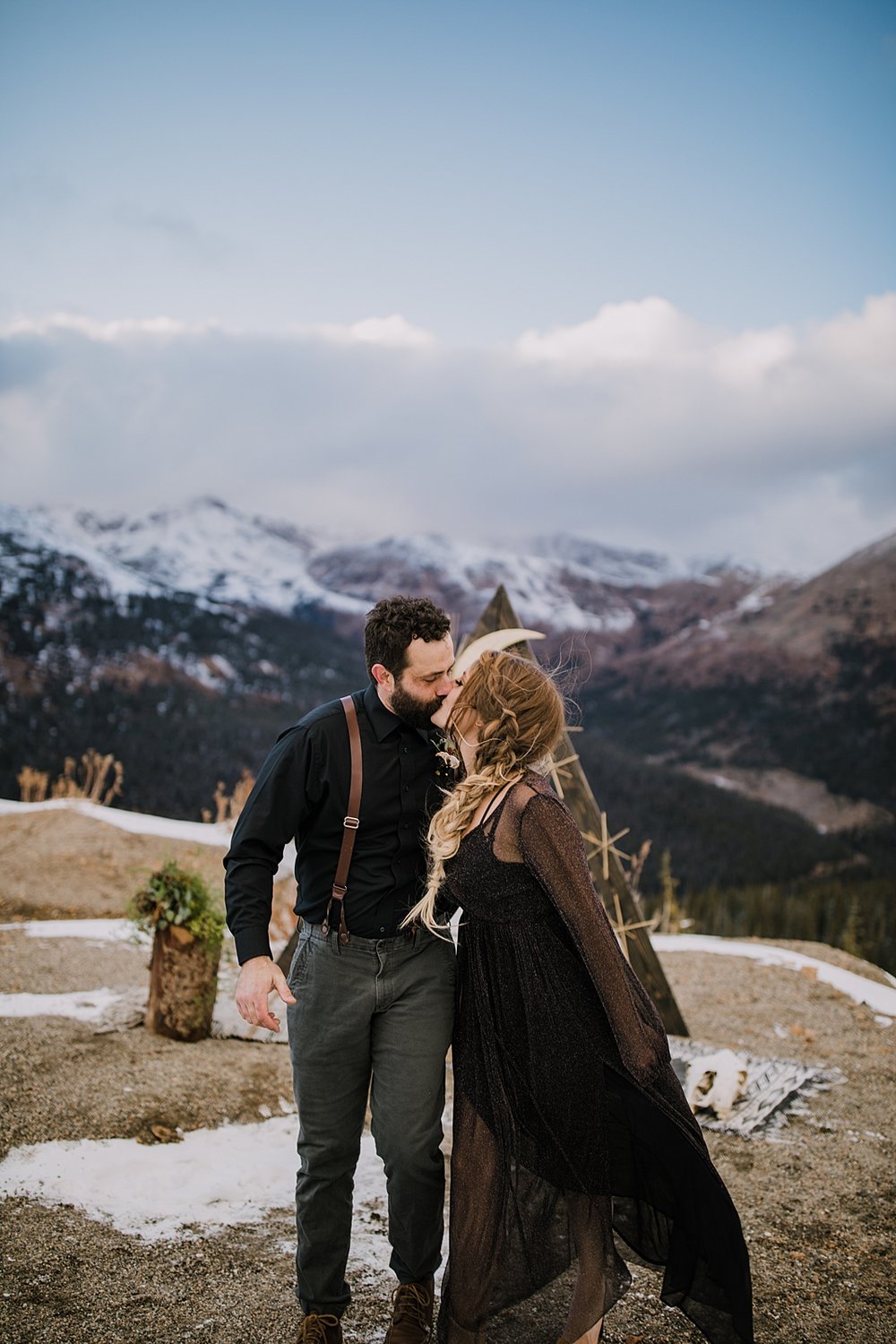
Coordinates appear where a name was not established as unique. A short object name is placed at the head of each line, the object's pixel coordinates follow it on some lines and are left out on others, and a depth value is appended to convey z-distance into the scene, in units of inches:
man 92.8
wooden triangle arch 196.7
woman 86.7
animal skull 169.6
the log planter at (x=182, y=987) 180.7
